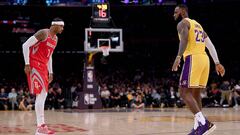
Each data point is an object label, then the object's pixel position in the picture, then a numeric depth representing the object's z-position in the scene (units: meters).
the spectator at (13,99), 17.12
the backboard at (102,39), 16.70
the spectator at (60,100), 17.95
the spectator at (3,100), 17.17
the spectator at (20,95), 17.25
